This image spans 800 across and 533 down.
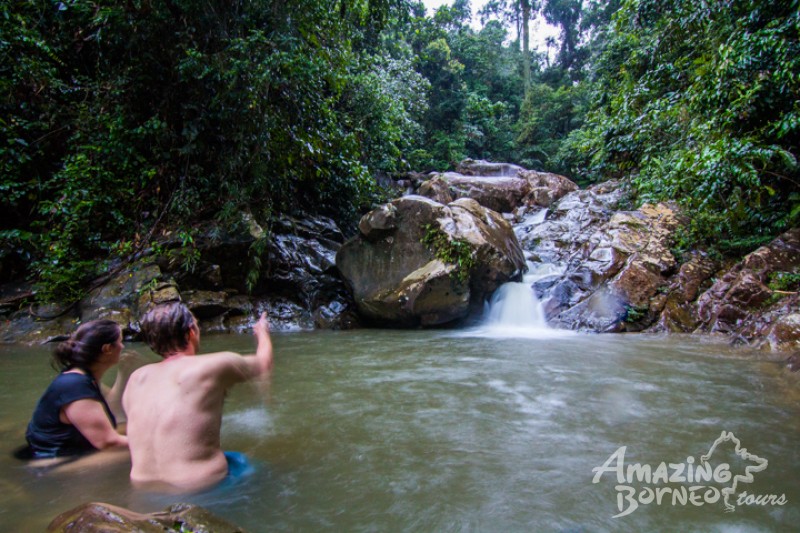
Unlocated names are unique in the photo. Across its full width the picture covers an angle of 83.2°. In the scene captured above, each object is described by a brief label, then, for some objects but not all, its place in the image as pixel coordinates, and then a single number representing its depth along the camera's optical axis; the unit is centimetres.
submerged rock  132
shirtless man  203
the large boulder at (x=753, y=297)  593
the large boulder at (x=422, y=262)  799
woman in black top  241
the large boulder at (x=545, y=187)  1662
